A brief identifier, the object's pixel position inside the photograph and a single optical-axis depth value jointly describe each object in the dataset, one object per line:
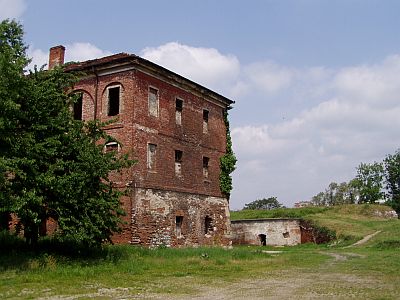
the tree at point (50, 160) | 13.99
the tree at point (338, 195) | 78.50
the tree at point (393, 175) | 74.94
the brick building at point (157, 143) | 21.97
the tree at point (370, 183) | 74.50
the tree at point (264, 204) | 97.50
